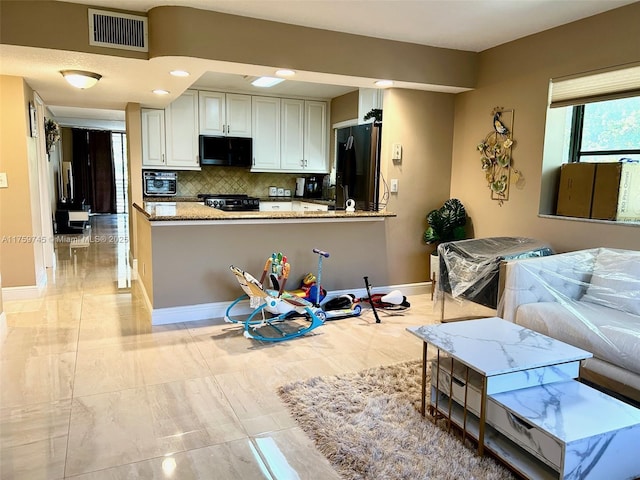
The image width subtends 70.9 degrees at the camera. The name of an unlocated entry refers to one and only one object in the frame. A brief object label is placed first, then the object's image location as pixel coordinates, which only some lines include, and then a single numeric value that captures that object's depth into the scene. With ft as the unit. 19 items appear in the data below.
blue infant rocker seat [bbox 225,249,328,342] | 10.95
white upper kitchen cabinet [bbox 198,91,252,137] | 19.93
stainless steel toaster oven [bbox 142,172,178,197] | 19.57
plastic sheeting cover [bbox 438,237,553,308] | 10.70
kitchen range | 19.73
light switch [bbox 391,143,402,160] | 14.52
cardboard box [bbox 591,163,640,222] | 10.23
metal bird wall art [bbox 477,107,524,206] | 13.08
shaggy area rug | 6.15
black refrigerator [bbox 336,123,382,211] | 15.26
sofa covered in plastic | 7.57
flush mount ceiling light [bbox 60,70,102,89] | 12.14
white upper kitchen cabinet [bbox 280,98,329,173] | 21.57
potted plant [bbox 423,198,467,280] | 14.67
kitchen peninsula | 11.99
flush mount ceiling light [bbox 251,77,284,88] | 17.19
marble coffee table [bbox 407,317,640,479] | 5.42
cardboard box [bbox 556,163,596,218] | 11.09
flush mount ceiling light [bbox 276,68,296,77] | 11.81
